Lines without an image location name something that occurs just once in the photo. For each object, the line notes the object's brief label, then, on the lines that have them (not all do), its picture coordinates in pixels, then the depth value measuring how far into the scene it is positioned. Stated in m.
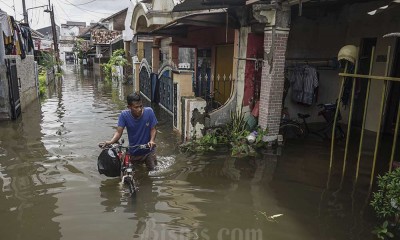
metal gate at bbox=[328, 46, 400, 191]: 4.34
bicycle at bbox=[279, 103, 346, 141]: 8.50
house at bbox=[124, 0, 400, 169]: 7.46
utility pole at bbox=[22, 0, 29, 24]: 25.81
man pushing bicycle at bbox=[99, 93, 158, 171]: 5.12
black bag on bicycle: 4.79
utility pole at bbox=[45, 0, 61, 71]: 33.19
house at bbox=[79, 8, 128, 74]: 37.78
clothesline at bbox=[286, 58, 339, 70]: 9.28
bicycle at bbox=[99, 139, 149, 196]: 4.88
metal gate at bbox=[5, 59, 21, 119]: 10.60
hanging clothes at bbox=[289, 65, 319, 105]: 8.99
